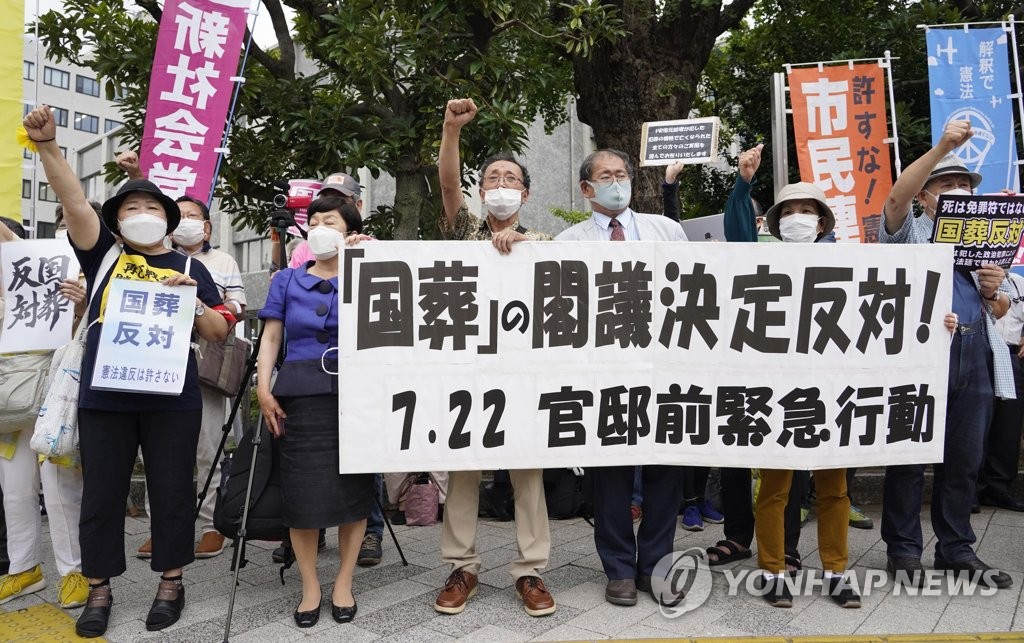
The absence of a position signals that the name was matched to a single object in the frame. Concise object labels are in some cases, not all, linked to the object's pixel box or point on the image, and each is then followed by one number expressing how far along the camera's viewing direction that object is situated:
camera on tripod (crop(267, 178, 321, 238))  4.82
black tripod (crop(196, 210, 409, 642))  3.44
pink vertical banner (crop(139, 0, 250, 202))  5.12
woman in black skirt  3.34
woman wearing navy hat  3.32
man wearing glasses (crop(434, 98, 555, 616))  3.49
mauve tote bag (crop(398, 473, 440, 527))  5.14
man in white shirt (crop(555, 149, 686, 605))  3.59
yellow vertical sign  5.08
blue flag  7.08
